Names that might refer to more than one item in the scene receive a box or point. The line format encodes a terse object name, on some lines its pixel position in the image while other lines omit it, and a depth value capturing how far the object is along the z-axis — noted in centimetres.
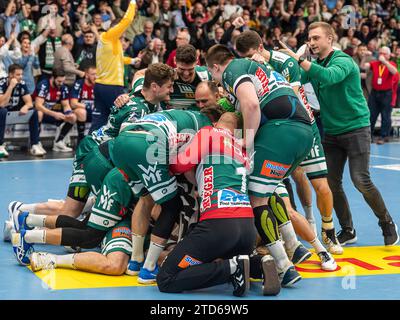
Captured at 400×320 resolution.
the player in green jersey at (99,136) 684
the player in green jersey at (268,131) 601
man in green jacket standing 746
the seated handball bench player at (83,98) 1515
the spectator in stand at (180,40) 1292
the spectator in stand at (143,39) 1700
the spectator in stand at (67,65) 1558
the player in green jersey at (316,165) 735
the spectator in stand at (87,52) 1595
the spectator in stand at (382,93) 1688
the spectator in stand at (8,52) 1470
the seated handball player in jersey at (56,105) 1483
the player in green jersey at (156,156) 596
